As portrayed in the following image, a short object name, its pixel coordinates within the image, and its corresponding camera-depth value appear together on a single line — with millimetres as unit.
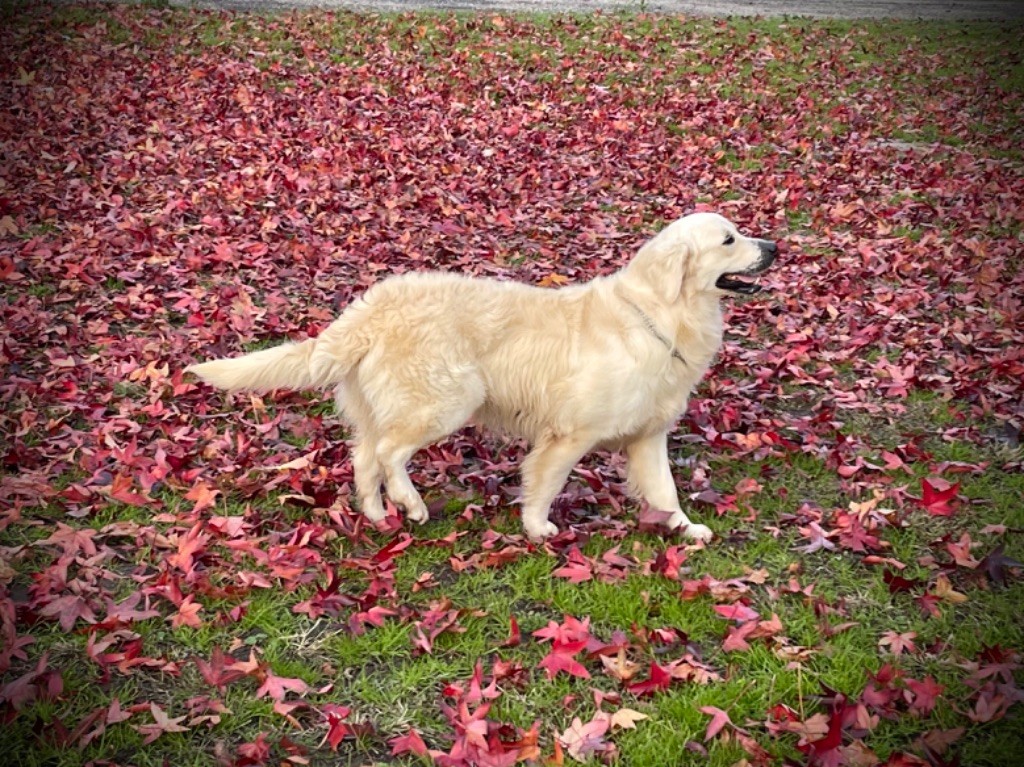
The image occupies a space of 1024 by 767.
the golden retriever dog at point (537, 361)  4672
